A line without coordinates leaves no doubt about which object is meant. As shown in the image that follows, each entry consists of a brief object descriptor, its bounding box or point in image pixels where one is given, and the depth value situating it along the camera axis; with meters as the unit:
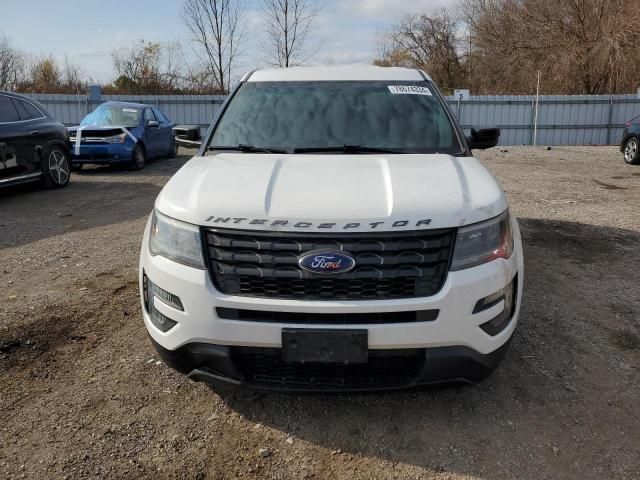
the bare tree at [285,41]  23.53
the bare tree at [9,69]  27.98
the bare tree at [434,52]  35.38
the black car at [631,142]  13.09
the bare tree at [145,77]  26.84
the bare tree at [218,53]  24.06
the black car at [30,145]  8.51
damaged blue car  11.96
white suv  2.39
